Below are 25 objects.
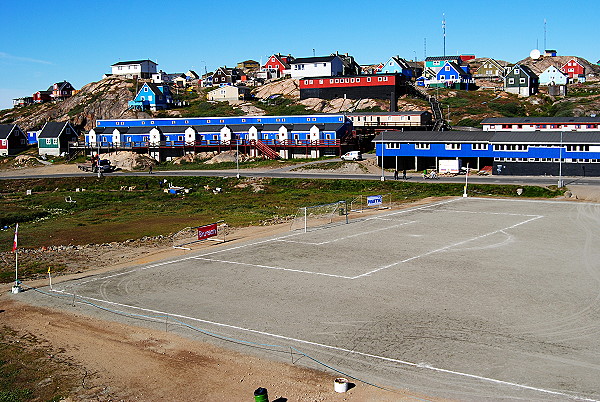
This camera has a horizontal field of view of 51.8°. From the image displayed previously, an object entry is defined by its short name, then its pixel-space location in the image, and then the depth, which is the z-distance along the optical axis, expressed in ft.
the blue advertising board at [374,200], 184.38
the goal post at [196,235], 138.20
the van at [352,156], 289.53
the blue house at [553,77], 473.67
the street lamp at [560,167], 209.26
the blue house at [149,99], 443.32
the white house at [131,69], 523.29
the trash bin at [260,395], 57.62
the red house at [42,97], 571.24
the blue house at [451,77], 465.06
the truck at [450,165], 258.98
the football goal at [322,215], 159.53
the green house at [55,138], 377.30
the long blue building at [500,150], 234.58
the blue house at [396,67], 475.31
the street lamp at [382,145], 272.66
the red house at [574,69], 541.75
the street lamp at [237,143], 314.82
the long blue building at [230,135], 317.83
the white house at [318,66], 444.96
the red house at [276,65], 569.23
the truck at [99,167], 315.84
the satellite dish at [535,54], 623.77
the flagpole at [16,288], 99.50
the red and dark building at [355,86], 392.68
